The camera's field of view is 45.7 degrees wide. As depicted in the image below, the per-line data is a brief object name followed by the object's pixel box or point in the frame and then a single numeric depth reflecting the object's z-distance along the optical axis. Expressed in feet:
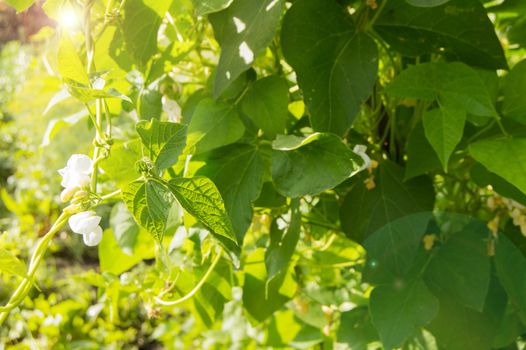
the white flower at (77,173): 1.46
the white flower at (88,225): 1.41
